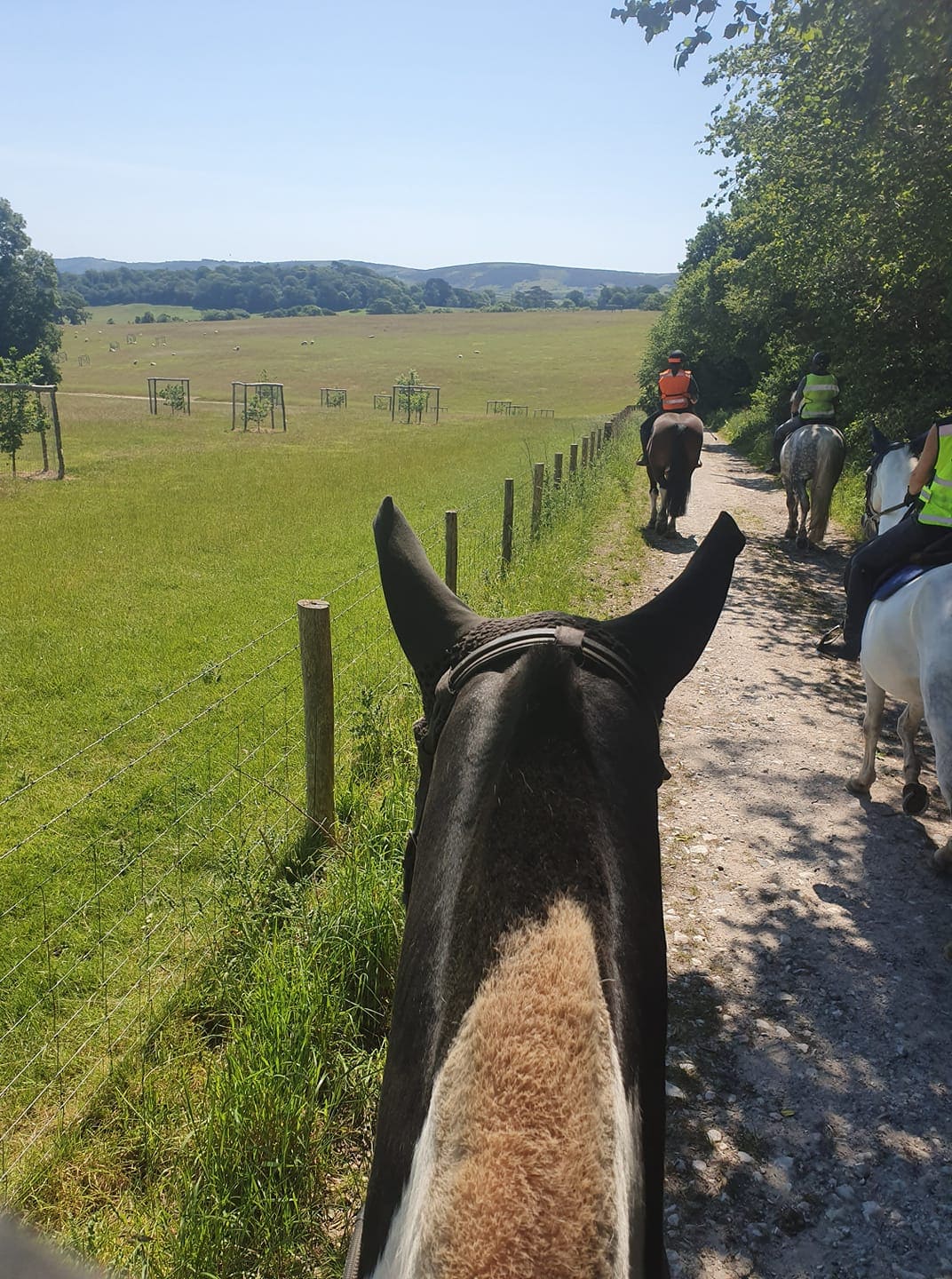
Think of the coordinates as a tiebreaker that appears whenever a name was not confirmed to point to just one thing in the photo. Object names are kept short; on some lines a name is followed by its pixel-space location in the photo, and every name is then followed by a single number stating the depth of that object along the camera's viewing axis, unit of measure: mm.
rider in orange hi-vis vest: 15391
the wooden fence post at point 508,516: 11352
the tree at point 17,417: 23547
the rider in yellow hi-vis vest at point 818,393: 13766
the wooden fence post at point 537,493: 13391
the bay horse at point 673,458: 14320
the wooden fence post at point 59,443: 23781
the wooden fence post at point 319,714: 4930
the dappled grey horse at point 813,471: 13195
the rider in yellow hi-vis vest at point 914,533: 5656
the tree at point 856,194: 7500
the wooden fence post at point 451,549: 8266
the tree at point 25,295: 70312
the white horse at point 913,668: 4812
